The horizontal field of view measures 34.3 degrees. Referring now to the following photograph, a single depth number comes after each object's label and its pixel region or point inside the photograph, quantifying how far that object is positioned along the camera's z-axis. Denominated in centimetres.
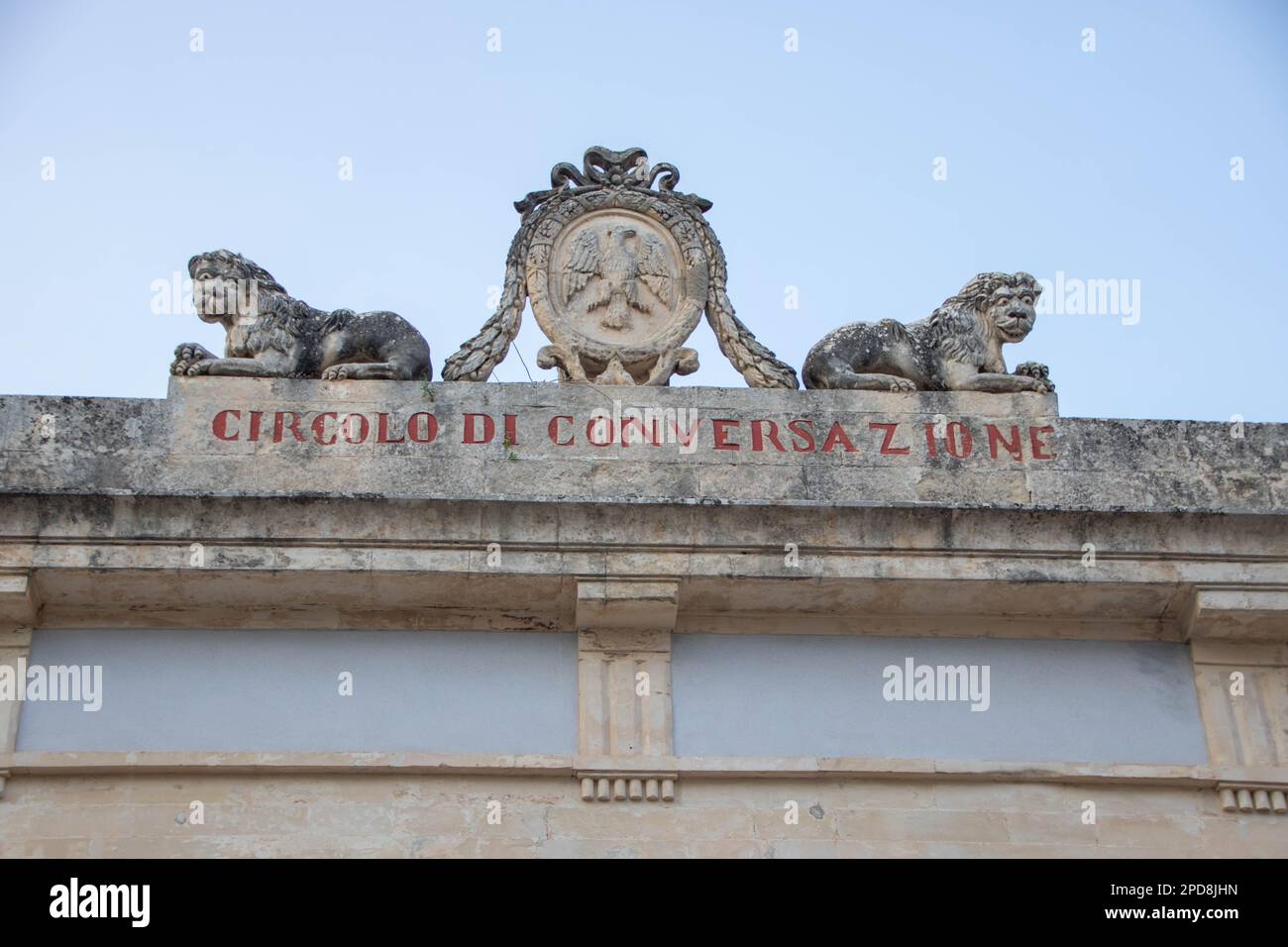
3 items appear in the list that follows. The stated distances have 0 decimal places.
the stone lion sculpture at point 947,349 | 1330
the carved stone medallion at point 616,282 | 1334
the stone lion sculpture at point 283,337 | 1302
